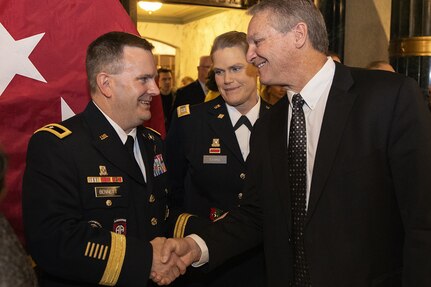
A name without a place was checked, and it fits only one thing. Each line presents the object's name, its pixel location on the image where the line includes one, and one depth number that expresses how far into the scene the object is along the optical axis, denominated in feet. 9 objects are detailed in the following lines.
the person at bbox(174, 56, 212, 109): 20.13
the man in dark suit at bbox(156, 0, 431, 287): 6.21
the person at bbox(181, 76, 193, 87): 32.60
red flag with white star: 8.33
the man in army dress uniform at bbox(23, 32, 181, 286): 6.52
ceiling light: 33.37
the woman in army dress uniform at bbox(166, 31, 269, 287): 9.27
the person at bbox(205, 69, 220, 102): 13.44
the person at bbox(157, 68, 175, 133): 25.29
